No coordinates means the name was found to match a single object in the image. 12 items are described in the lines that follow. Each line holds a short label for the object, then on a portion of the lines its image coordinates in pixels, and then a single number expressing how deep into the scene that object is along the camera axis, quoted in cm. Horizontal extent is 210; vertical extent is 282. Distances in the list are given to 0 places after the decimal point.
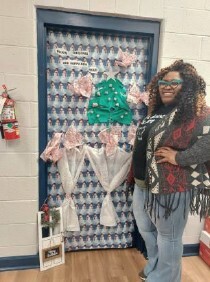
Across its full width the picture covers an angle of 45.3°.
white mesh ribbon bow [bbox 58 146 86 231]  186
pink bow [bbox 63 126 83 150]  183
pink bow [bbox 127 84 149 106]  184
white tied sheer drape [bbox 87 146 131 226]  191
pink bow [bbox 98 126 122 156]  188
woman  127
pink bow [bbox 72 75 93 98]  179
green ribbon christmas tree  184
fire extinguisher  158
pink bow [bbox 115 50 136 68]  181
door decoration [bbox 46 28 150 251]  178
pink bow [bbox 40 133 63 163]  177
